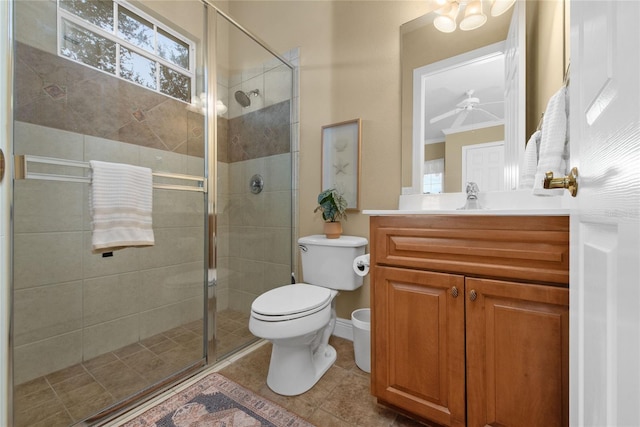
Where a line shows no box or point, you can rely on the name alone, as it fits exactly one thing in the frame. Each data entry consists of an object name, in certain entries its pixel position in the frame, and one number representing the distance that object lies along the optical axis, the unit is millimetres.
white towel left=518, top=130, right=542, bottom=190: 1117
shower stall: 1218
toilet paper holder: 1522
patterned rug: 1121
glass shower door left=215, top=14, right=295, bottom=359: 1759
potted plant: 1723
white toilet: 1222
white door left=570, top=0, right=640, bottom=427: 290
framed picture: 1817
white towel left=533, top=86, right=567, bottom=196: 929
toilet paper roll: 1520
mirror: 1146
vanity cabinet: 805
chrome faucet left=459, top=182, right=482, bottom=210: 1293
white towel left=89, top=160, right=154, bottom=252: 1233
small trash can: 1484
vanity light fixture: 1334
